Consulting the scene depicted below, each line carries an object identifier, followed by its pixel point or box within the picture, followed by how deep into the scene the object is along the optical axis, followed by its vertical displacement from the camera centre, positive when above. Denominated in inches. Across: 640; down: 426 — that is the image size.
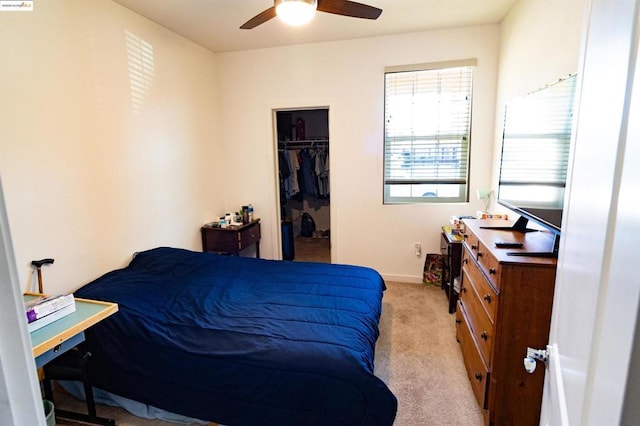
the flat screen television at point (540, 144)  57.1 +2.0
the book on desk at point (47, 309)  57.9 -27.9
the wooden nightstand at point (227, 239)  140.9 -35.4
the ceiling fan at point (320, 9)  74.5 +37.6
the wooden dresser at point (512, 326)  58.9 -33.0
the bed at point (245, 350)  59.3 -38.6
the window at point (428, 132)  132.6 +10.1
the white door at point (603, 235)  16.3 -5.3
